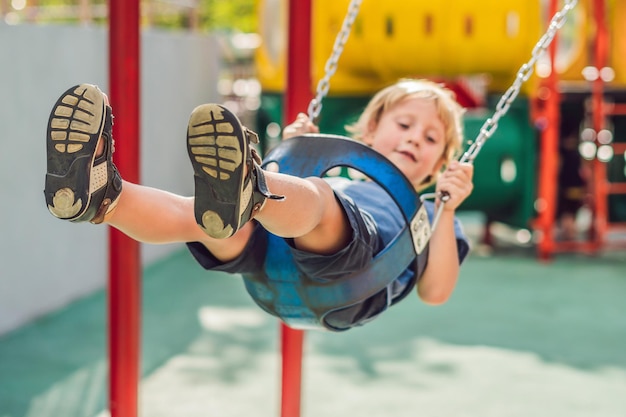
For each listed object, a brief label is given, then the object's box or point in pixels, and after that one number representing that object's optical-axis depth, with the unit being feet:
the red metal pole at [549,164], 31.30
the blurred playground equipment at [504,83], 30.60
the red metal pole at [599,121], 31.82
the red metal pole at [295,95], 14.04
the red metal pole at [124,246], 12.99
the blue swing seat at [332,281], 10.69
